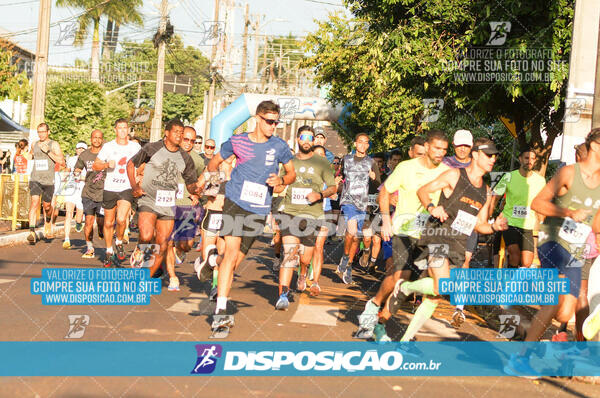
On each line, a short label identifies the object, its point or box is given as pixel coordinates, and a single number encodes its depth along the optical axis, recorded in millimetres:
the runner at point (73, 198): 15117
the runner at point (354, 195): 12578
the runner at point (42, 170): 15094
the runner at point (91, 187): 13578
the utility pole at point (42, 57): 20109
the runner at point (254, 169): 7918
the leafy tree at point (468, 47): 12672
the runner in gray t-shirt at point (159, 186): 9562
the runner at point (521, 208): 9680
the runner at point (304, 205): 9961
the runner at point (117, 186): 11812
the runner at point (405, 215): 7500
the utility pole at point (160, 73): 32938
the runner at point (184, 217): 10250
